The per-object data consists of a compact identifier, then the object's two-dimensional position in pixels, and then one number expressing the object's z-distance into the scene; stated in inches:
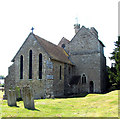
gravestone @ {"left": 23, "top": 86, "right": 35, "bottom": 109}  542.8
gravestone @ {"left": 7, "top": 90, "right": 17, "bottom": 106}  599.1
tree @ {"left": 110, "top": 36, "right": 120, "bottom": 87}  1054.1
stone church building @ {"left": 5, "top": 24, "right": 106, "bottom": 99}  963.3
